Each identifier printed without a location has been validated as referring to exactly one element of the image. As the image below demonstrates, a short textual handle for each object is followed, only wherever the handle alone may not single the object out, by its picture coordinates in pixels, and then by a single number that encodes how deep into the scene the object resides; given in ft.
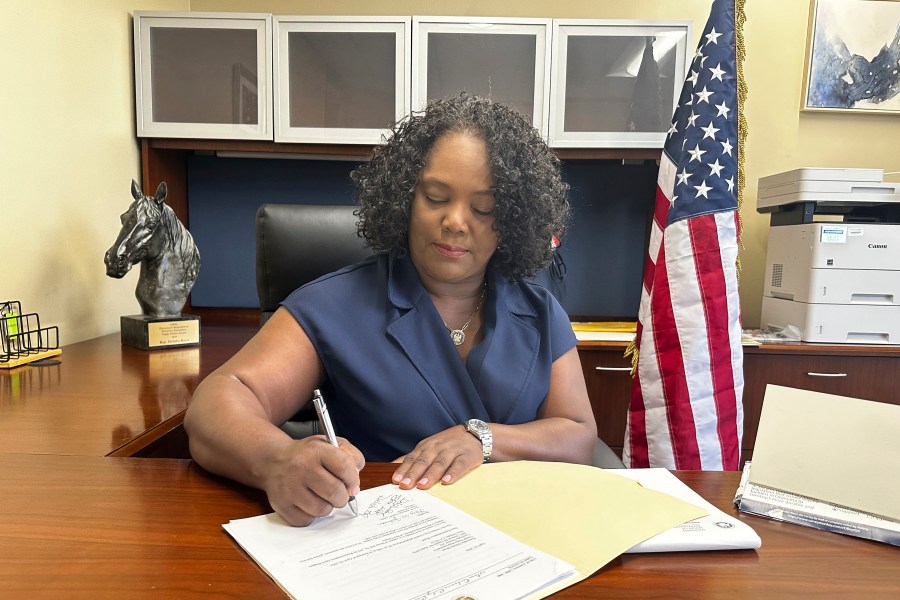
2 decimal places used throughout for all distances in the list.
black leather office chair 4.76
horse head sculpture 5.66
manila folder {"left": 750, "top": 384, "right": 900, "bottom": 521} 2.02
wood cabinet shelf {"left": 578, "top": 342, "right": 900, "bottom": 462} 7.26
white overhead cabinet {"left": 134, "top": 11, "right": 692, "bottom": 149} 7.35
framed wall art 8.31
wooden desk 1.64
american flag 5.77
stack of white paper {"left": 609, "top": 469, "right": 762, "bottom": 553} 1.88
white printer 7.09
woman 3.37
